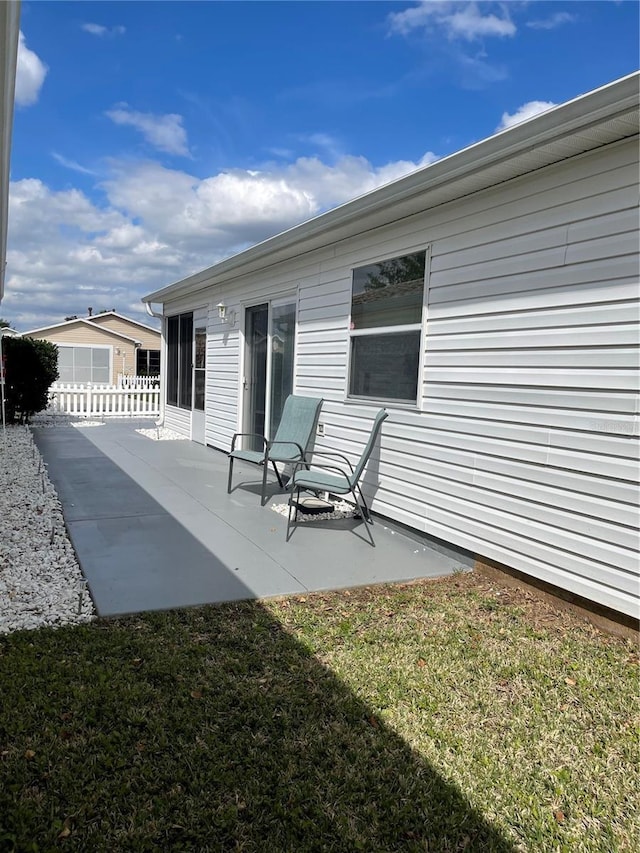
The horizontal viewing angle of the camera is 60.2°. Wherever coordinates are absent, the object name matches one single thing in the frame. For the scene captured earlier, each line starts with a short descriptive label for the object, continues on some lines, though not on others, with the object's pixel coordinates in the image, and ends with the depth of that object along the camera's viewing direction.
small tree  11.01
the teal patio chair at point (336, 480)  4.28
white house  2.86
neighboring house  26.53
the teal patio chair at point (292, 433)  5.35
